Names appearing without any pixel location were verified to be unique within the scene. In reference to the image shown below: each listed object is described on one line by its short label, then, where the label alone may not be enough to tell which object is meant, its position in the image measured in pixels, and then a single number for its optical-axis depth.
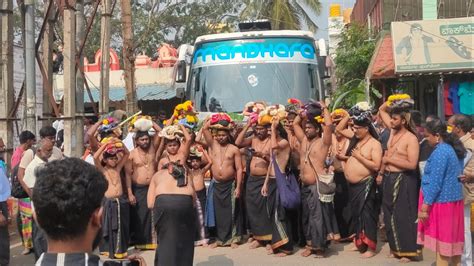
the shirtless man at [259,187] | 8.27
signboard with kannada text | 14.00
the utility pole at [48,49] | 11.66
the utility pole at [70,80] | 10.04
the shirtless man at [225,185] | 8.40
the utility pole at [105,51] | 14.51
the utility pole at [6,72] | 10.27
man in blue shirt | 7.05
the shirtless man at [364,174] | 7.55
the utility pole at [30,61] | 9.30
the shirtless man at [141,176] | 8.00
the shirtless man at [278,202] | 7.88
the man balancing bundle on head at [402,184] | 7.21
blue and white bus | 10.39
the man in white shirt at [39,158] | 7.07
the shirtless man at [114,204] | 7.64
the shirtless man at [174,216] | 5.96
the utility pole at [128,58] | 14.30
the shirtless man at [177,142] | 6.73
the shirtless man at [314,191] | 7.79
